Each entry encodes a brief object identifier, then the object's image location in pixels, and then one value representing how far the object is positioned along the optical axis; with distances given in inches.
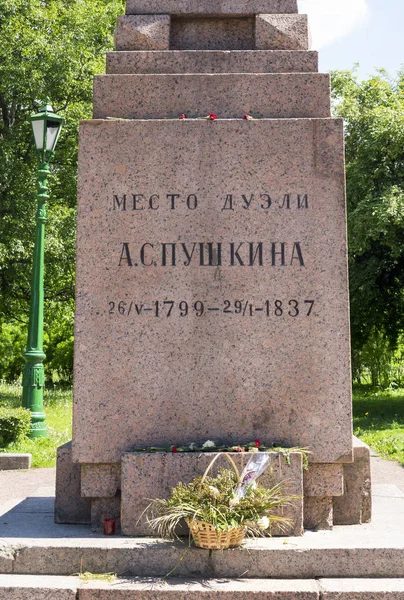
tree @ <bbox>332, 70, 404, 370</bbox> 720.3
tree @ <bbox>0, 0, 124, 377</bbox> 827.4
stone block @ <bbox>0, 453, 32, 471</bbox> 410.6
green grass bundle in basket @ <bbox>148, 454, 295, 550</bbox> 160.9
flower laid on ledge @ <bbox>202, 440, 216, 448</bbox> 186.1
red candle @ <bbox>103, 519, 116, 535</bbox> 181.6
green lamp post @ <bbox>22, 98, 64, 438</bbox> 513.7
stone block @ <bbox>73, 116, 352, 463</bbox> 195.0
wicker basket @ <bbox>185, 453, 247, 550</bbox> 161.2
